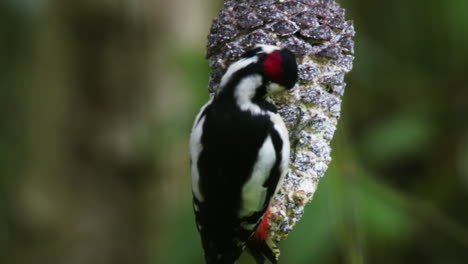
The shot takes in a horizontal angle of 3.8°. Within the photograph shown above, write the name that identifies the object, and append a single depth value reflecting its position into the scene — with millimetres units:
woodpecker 6016
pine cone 6015
